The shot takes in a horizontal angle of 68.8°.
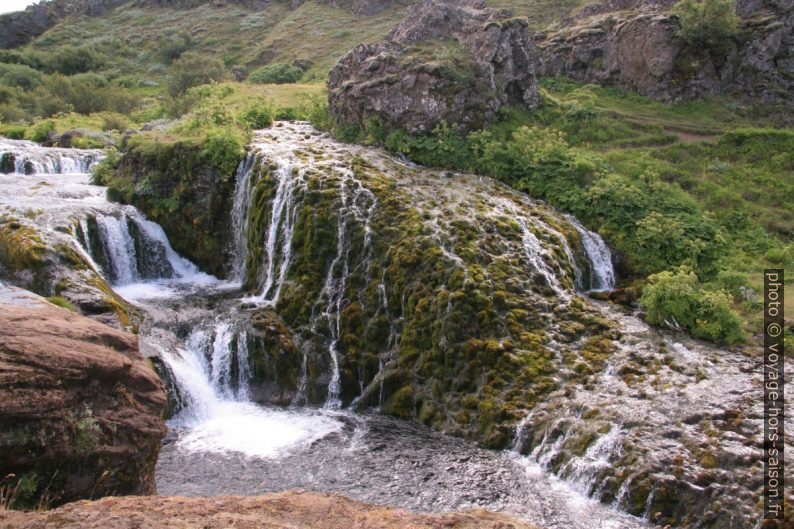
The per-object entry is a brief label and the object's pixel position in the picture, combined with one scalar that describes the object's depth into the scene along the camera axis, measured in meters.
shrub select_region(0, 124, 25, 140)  30.08
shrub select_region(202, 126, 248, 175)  19.48
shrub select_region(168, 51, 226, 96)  37.28
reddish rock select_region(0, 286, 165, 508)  7.22
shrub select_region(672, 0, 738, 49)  24.86
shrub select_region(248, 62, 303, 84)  41.50
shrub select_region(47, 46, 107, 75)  50.00
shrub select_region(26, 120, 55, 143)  29.02
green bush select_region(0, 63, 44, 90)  42.44
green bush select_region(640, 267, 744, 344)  13.66
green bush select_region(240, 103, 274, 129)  24.31
